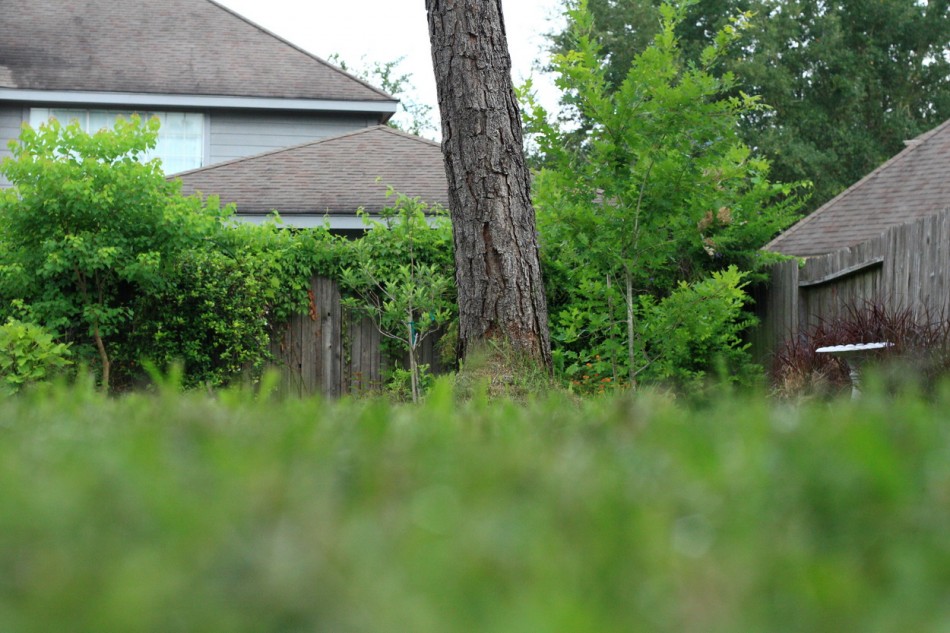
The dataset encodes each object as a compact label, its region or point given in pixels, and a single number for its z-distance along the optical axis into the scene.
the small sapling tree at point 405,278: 20.19
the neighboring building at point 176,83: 31.12
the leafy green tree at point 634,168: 14.77
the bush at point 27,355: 16.22
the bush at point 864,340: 11.09
